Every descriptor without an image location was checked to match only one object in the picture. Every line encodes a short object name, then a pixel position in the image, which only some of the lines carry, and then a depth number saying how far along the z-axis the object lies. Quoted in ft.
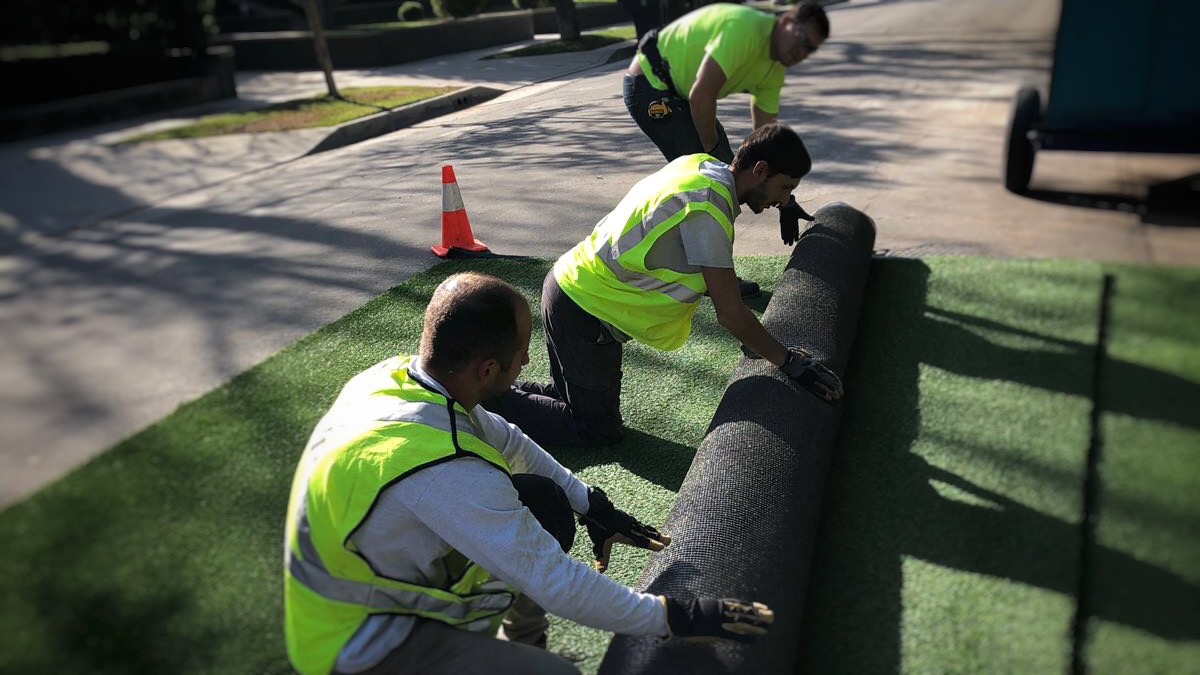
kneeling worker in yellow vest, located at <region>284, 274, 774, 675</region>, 5.72
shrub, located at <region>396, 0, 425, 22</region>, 69.67
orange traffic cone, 18.03
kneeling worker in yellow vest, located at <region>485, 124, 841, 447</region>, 9.49
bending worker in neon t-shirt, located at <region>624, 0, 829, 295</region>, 13.35
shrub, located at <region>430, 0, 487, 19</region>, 63.21
